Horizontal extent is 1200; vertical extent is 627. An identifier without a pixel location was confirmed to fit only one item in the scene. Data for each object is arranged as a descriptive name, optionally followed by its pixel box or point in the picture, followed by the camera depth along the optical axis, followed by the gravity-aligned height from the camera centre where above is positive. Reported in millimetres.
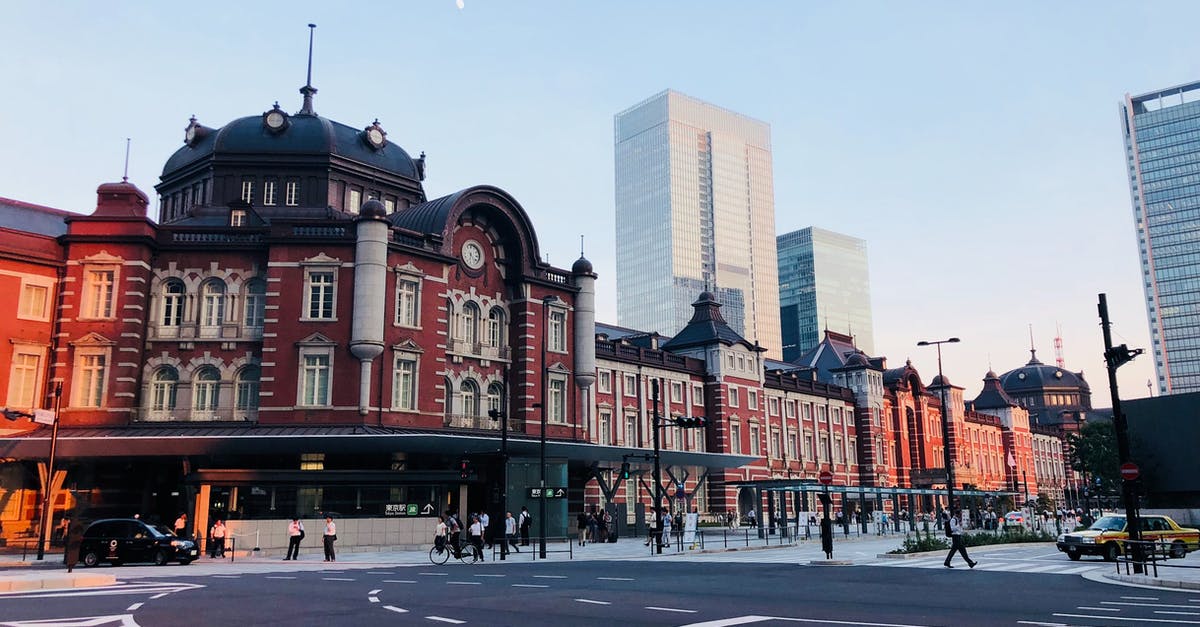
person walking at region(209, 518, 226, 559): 34250 -1611
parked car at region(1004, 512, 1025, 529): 48619 -1548
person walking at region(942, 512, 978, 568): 25984 -1303
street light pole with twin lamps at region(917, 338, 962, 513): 38425 +1813
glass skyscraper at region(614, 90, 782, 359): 187875 +54499
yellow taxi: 29109 -1524
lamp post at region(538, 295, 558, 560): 48359 +9296
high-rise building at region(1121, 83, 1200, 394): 159250 +45025
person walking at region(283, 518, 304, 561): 33219 -1452
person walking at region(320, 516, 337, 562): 32191 -1477
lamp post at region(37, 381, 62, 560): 30688 -314
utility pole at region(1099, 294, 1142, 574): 23078 +1811
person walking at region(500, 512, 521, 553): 36375 -1348
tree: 70500 +2804
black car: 28766 -1472
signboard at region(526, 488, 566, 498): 42594 +64
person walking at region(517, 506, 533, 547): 40969 -1329
